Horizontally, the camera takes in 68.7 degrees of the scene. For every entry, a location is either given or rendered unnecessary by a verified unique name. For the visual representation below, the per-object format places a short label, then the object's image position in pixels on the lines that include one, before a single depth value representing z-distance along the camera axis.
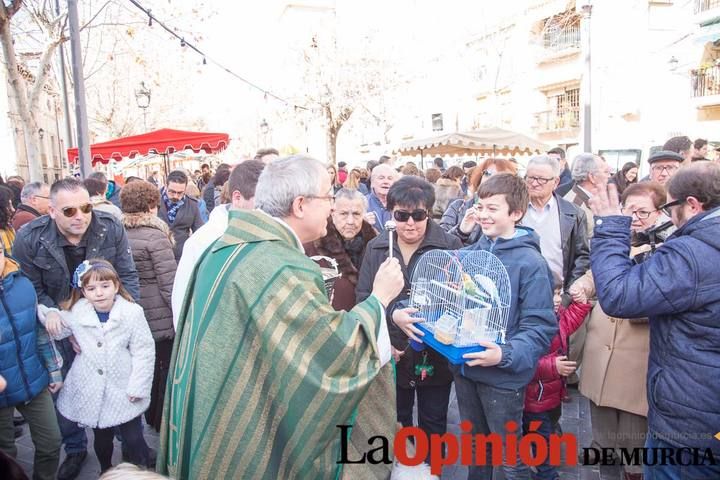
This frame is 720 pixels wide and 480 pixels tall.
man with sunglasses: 3.87
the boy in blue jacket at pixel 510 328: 2.79
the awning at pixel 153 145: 10.37
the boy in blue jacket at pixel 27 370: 3.26
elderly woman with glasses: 3.20
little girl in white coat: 3.53
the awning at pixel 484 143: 10.30
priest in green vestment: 1.90
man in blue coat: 2.29
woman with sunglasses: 3.49
